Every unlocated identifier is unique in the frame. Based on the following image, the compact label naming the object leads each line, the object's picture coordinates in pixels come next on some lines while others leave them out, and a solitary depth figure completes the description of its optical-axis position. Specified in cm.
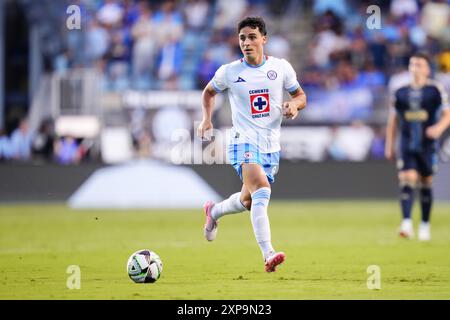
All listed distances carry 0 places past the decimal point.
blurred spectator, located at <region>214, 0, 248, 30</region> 2555
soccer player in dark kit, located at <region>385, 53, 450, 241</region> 1463
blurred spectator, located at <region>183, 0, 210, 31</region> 2572
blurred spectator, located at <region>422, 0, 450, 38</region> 2461
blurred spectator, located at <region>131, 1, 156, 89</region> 2425
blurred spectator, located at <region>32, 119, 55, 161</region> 2239
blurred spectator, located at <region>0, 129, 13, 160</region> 2284
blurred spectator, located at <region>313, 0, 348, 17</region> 2550
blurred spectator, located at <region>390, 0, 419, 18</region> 2518
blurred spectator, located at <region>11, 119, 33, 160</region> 2286
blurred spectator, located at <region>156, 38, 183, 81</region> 2409
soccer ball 916
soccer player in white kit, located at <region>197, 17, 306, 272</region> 971
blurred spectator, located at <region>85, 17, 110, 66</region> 2478
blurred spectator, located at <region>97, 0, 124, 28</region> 2548
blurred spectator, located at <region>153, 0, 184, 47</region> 2464
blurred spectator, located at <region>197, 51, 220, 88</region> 2360
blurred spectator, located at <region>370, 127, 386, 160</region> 2222
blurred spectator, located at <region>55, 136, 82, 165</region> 2238
